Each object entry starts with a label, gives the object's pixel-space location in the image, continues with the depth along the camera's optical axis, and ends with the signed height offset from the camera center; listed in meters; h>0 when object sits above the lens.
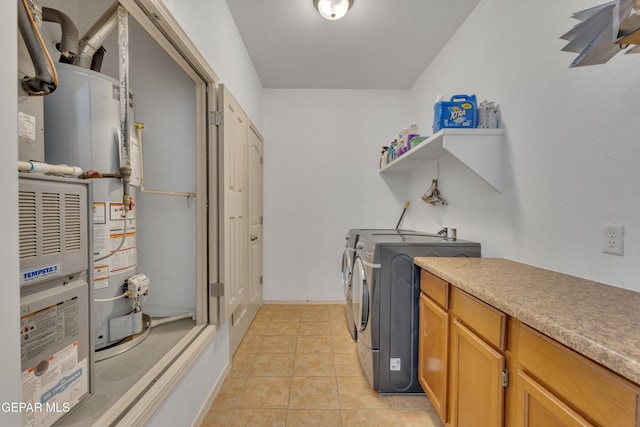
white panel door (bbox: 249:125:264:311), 2.69 -0.05
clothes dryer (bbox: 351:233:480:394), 1.76 -0.64
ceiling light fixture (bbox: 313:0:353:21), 1.87 +1.42
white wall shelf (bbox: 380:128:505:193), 1.63 +0.35
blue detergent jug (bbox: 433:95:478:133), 1.66 +0.60
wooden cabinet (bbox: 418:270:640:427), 0.64 -0.52
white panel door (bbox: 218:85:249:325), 1.73 +0.06
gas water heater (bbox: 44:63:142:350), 1.22 +0.23
